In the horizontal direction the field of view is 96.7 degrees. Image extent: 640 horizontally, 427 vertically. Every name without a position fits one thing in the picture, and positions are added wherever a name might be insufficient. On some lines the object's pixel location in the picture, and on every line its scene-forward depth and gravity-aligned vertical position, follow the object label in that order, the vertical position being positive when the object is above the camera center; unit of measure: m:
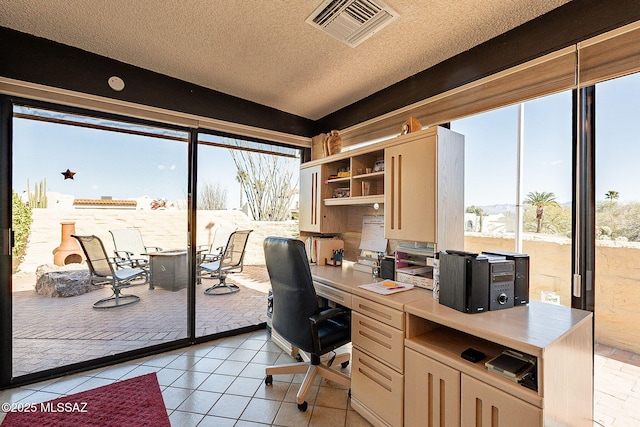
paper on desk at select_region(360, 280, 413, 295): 1.89 -0.50
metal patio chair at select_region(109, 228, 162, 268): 2.72 -0.35
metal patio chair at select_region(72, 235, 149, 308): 2.57 -0.60
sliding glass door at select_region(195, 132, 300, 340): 3.05 -0.07
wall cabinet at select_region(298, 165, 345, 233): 3.03 +0.08
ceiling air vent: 1.67 +1.23
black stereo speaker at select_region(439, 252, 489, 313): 1.50 -0.36
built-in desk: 1.17 -0.73
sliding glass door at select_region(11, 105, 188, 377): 2.22 -0.17
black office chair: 1.88 -0.70
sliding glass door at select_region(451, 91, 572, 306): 1.76 +0.21
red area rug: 1.75 -1.29
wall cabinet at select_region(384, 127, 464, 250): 1.96 +0.20
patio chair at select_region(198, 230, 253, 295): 3.34 -0.60
